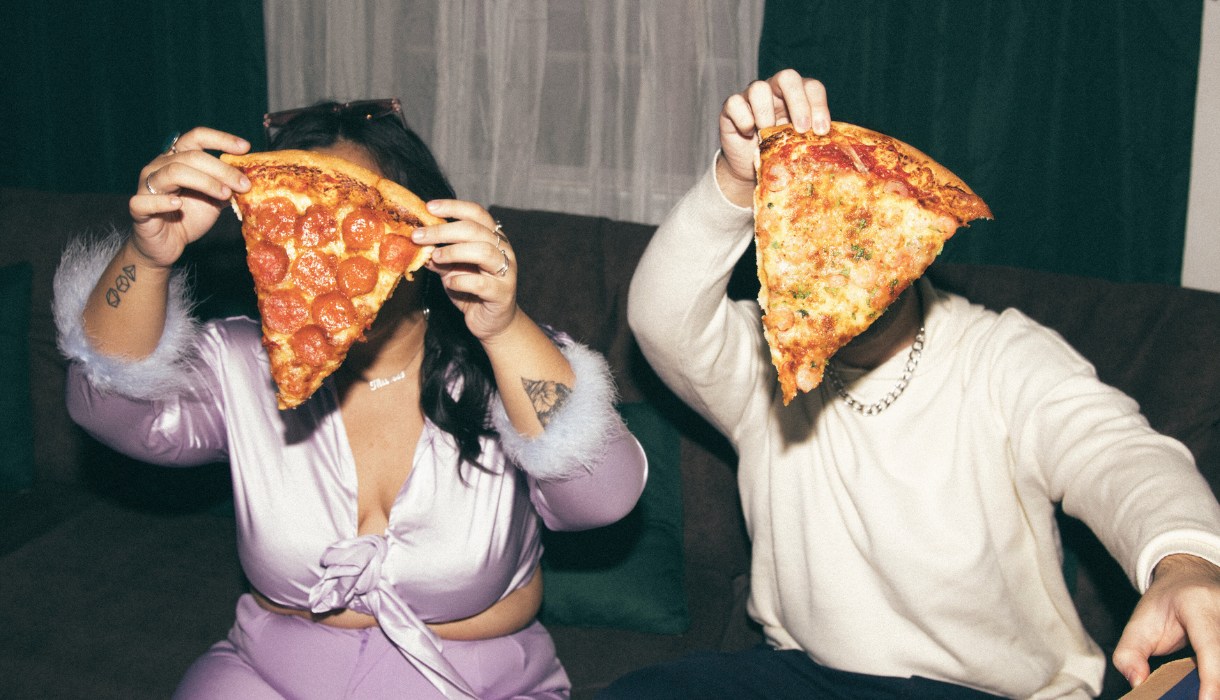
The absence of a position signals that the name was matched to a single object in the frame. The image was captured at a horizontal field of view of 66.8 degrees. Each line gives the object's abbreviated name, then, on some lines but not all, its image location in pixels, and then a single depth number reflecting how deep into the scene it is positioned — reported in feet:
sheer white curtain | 11.09
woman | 5.67
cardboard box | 3.56
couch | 7.31
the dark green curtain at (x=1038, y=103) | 9.30
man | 5.66
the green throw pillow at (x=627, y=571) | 7.81
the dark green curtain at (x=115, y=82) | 12.66
